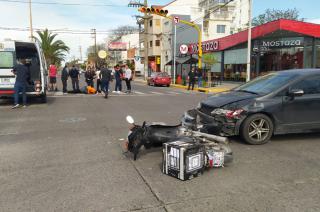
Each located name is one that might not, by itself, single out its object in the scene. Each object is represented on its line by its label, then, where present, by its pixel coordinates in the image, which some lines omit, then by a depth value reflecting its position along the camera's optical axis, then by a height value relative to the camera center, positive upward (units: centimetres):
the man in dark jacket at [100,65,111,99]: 1669 -20
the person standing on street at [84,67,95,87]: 1971 -11
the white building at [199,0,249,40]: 5312 +909
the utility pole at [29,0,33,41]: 3855 +735
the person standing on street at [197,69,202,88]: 2623 -31
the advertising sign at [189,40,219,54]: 3227 +284
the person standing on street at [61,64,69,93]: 1846 -15
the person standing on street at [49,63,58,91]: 1948 -17
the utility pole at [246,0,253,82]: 2061 +217
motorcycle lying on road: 510 -109
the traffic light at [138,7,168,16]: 2112 +416
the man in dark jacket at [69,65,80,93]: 1847 -22
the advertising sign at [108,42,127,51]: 8538 +727
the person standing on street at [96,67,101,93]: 1893 -43
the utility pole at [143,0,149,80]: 3903 +404
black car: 639 -77
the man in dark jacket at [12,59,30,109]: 1209 -26
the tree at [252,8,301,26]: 5678 +1040
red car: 3061 -55
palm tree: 4053 +361
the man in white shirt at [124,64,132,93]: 2059 -24
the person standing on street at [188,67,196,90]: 2475 -22
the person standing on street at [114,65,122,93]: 2003 -17
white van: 1277 +34
